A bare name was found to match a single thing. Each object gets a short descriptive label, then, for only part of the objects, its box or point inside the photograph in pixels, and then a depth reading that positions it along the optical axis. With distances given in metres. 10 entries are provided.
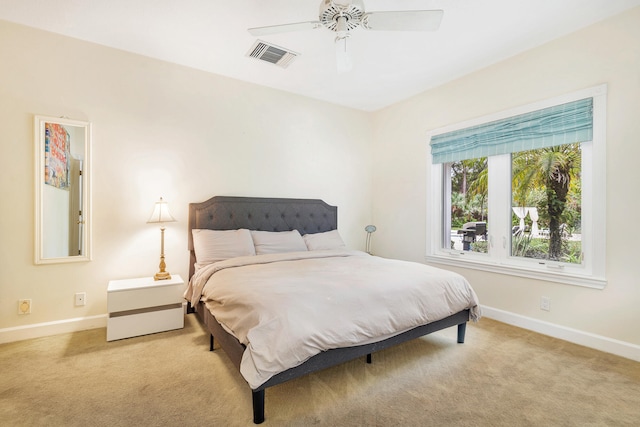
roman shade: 2.63
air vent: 2.91
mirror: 2.67
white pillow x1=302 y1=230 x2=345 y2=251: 3.68
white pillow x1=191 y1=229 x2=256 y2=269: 3.03
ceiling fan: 1.90
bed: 1.58
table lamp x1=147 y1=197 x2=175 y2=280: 2.93
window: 2.59
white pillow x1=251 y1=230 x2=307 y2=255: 3.35
